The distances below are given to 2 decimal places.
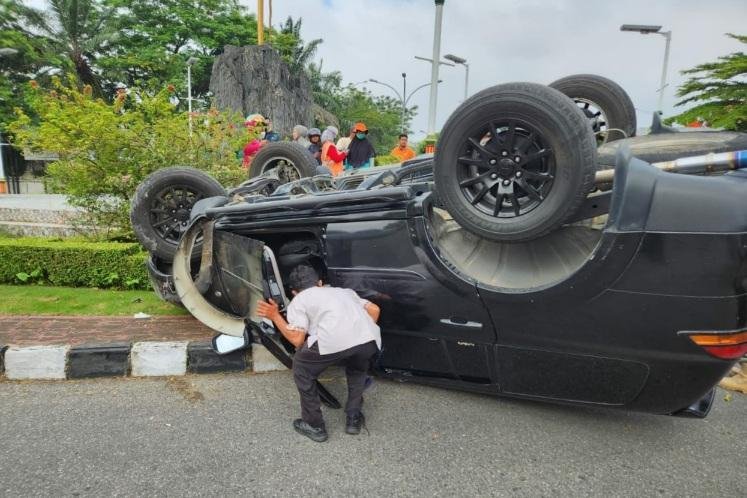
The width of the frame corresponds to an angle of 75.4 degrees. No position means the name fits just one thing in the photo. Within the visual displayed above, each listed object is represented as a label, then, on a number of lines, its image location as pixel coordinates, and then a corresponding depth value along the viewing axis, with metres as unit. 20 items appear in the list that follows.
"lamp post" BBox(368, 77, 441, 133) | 30.77
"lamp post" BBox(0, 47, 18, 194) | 20.95
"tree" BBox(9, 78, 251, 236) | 6.50
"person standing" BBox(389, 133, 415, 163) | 8.77
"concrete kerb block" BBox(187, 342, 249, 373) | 3.70
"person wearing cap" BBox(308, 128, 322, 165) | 8.24
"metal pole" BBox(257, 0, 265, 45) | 25.18
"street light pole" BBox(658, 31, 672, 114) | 15.01
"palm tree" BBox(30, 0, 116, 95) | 26.36
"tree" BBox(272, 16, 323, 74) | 32.81
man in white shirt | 2.69
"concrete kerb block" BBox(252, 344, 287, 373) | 3.76
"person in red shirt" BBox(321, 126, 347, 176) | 7.71
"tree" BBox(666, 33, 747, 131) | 11.33
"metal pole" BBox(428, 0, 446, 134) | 12.10
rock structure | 26.67
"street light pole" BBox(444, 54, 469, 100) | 16.64
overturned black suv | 2.16
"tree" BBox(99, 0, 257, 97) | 29.50
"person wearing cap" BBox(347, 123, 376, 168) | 8.12
